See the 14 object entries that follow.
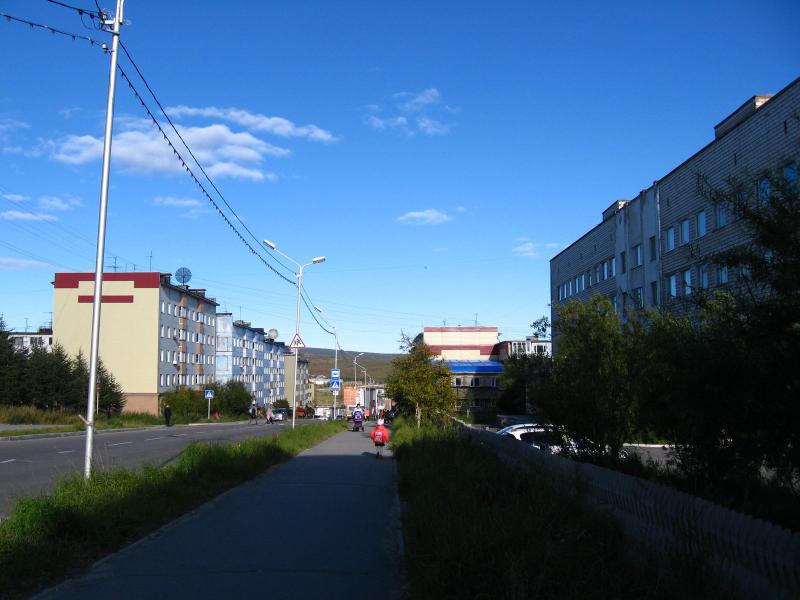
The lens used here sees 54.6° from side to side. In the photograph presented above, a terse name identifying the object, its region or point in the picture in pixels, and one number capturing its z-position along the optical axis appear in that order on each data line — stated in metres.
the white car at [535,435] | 13.65
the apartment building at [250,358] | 97.50
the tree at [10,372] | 50.34
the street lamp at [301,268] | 28.42
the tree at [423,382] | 30.50
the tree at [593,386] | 12.47
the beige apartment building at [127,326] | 73.31
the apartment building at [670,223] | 25.81
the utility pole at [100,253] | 10.80
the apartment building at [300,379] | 136.62
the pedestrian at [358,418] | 42.34
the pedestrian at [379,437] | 22.41
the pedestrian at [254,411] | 66.44
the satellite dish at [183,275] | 76.19
